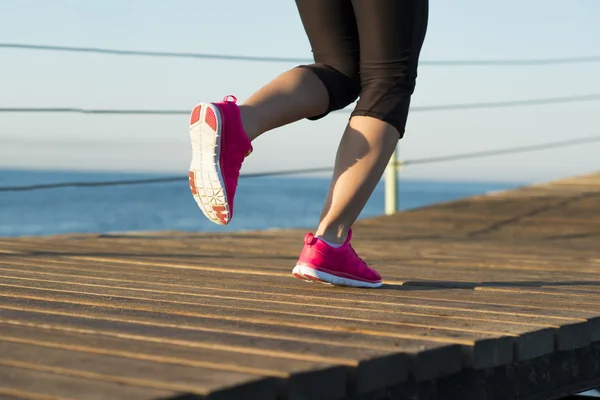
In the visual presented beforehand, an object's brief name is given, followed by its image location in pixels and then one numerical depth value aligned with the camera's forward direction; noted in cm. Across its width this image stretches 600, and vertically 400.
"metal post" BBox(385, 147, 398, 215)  665
